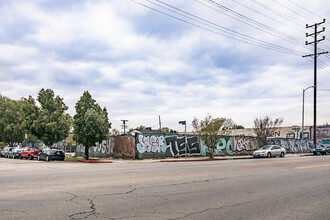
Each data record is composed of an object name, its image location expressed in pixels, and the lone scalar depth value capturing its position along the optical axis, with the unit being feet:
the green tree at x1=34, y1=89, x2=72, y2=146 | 110.73
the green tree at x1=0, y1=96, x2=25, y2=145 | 151.02
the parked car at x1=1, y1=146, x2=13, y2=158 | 124.55
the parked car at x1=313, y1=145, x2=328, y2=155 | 132.05
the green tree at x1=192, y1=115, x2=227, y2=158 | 89.77
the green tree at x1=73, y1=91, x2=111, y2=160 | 91.29
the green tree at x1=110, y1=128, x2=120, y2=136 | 261.77
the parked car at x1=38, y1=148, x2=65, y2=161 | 91.76
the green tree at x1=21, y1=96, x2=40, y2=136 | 111.65
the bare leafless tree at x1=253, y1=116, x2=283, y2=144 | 128.42
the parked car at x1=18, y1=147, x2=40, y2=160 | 104.48
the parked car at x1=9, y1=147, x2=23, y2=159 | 114.21
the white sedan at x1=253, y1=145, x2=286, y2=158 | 94.63
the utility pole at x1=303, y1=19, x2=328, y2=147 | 129.08
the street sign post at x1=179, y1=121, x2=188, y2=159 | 99.06
